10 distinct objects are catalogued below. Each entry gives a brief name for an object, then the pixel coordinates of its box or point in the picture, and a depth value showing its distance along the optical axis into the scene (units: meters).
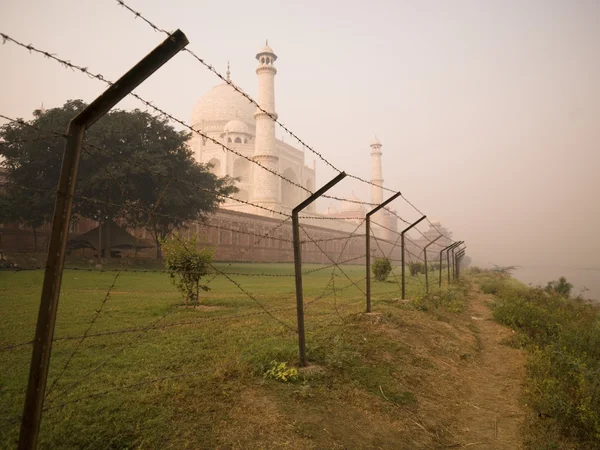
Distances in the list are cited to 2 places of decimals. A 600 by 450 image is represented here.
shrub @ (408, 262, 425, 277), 24.49
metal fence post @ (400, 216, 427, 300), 10.86
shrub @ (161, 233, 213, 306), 9.93
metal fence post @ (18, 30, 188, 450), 2.39
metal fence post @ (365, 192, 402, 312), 7.74
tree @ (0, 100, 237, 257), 20.91
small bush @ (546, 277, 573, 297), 20.11
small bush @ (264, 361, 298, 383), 4.89
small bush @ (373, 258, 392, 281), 19.94
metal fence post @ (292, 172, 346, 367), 5.11
